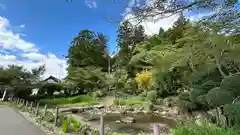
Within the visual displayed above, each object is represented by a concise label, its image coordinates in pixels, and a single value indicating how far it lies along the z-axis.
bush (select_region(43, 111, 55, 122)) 5.01
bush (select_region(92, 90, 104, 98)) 12.69
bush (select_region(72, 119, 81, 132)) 3.85
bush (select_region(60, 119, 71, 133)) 3.91
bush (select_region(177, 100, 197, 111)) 5.83
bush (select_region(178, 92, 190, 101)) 6.11
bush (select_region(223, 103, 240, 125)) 2.77
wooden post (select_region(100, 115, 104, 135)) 3.17
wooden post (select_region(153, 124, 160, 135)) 2.13
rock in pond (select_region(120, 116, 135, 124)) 6.20
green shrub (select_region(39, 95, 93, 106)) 10.99
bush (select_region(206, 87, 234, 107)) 3.87
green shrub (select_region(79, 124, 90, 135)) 3.67
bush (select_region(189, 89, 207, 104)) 5.20
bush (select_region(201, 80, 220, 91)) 5.04
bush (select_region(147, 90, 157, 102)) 9.64
